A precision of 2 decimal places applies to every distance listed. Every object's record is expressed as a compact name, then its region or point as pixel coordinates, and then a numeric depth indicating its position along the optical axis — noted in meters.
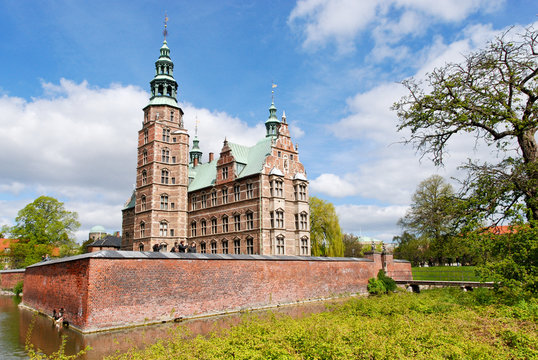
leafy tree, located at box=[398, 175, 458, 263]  14.24
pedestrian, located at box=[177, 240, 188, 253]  23.60
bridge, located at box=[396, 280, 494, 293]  29.45
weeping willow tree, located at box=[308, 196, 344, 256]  47.19
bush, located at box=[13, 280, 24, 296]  35.31
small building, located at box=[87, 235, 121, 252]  49.59
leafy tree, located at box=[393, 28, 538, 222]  12.23
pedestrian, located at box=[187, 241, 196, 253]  24.88
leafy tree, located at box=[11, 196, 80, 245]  47.47
